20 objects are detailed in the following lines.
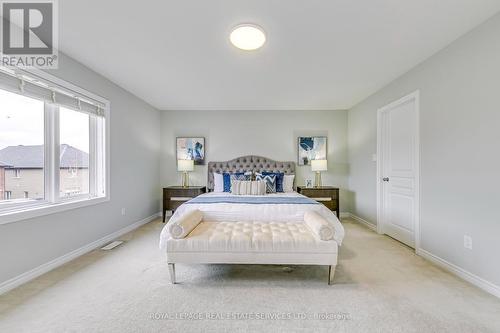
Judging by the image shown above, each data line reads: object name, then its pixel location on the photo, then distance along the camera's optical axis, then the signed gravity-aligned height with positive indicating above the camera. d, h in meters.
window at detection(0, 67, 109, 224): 2.20 +0.25
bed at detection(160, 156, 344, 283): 2.13 -0.70
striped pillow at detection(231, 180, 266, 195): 4.06 -0.38
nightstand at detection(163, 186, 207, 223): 4.66 -0.60
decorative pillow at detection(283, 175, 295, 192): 4.66 -0.36
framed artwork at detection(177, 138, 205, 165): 5.16 +0.40
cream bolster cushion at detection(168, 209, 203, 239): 2.17 -0.60
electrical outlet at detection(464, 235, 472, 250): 2.25 -0.77
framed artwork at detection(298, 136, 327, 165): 5.12 +0.40
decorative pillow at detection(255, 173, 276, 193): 4.38 -0.30
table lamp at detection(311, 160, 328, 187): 4.78 +0.01
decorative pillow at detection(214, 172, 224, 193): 4.64 -0.34
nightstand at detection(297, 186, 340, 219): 4.65 -0.60
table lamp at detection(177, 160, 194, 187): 4.79 +0.00
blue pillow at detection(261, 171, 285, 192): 4.47 -0.28
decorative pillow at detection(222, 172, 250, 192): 4.48 -0.24
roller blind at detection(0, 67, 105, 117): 2.11 +0.82
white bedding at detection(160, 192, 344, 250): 2.91 -0.61
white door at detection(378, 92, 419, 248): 3.10 -0.06
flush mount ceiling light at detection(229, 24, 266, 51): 2.19 +1.31
